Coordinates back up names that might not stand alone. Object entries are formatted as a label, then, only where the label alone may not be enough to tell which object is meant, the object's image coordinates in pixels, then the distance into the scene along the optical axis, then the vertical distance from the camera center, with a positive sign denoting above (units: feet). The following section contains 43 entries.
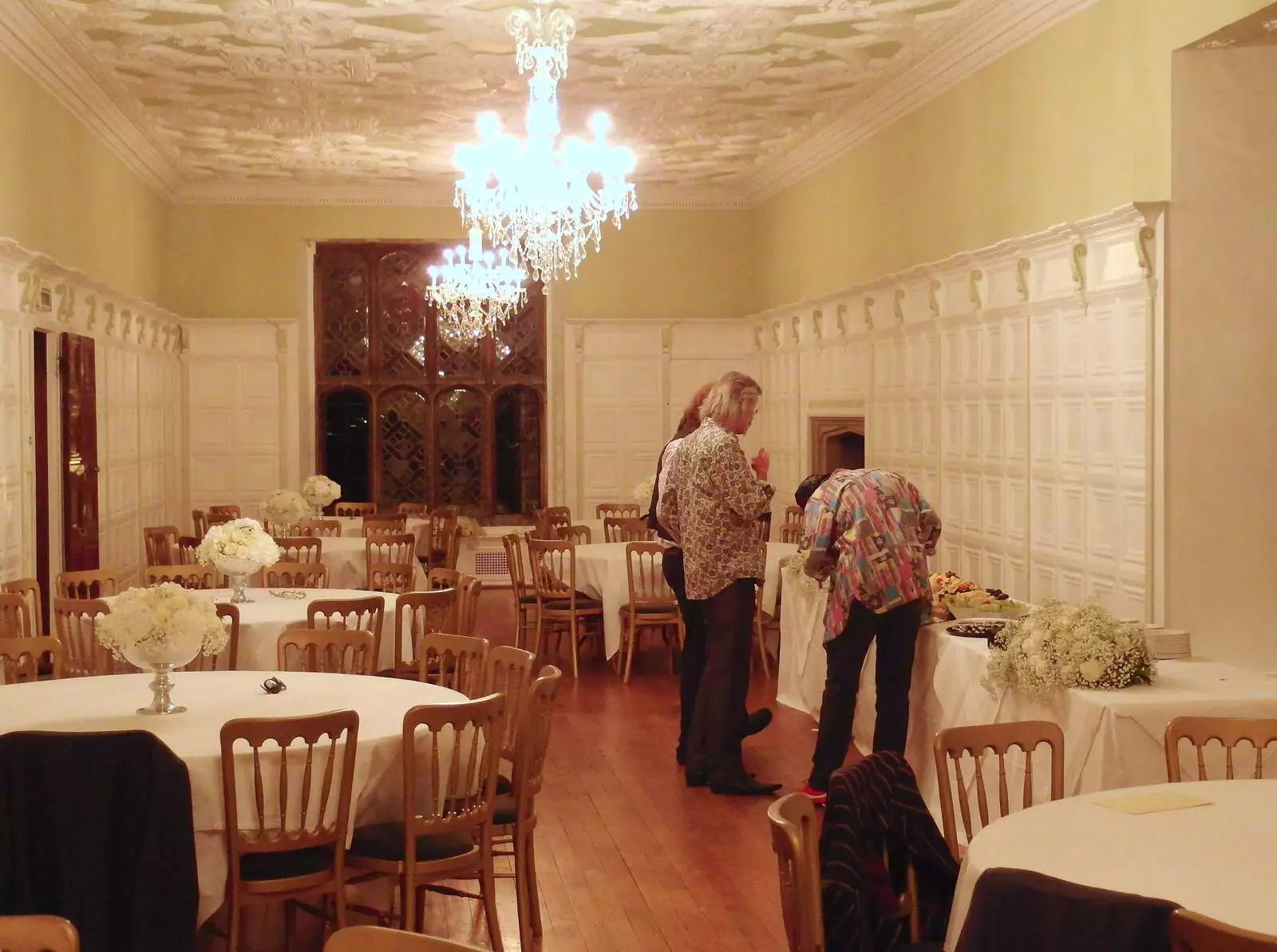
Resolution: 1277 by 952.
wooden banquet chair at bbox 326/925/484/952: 7.01 -2.57
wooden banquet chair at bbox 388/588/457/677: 22.31 -3.12
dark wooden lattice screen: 50.14 +1.79
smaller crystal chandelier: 40.32 +4.28
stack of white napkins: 19.65 -3.02
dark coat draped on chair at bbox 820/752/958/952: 10.01 -3.28
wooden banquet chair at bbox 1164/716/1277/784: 12.87 -2.80
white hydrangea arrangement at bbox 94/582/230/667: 15.37 -2.13
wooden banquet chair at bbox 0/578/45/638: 23.58 -2.62
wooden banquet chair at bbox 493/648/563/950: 14.84 -4.00
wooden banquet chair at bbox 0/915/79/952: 7.62 -2.73
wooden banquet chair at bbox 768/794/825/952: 9.52 -3.01
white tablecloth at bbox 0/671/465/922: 13.44 -3.12
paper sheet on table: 11.40 -3.08
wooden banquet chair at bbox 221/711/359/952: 13.14 -3.68
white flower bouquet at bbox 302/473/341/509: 41.81 -1.71
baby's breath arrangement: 16.67 -2.69
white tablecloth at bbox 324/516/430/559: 41.39 -2.86
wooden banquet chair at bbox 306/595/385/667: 21.22 -2.73
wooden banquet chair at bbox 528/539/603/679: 32.78 -3.80
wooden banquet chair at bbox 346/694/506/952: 13.85 -3.93
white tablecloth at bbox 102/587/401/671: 22.41 -3.16
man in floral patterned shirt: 21.17 -1.80
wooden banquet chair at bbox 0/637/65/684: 18.19 -2.90
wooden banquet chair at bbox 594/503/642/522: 45.42 -2.58
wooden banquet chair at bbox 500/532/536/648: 34.30 -3.71
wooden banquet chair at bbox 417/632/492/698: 17.38 -2.83
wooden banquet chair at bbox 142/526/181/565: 35.04 -2.75
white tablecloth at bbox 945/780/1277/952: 9.48 -3.12
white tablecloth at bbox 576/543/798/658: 32.27 -3.50
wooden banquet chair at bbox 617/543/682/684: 31.86 -3.84
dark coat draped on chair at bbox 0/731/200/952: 12.32 -3.60
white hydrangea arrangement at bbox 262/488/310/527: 37.63 -2.00
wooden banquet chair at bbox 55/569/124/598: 25.13 -2.66
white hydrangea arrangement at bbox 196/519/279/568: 24.12 -1.93
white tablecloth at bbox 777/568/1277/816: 15.90 -3.44
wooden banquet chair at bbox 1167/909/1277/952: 7.30 -2.69
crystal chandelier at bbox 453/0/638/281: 26.23 +5.24
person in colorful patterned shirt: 20.07 -2.19
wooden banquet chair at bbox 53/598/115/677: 20.88 -3.12
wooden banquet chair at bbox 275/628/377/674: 19.04 -2.97
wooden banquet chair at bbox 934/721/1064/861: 12.30 -2.82
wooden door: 31.96 -0.46
